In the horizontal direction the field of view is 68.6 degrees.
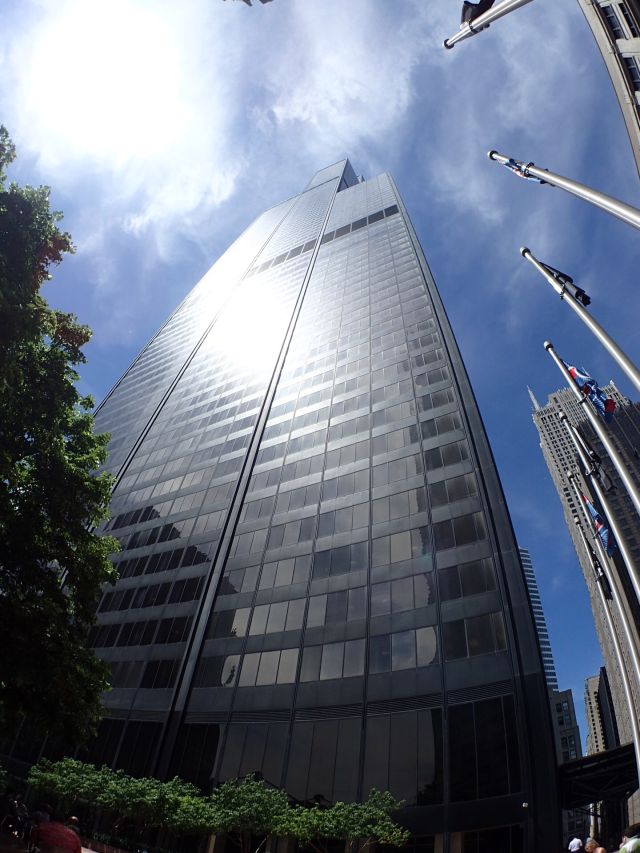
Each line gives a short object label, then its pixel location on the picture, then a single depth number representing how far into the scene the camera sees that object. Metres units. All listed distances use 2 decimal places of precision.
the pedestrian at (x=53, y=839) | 8.11
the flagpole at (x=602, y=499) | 13.06
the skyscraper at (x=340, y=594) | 24.12
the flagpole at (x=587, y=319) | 10.46
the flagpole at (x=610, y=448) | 11.73
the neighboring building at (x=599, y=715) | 102.32
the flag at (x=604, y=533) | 16.25
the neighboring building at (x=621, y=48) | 15.68
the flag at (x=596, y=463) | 16.78
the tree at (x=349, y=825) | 19.75
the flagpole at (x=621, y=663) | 16.24
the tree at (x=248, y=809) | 20.55
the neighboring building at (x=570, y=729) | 72.97
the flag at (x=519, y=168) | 14.70
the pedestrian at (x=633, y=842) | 5.66
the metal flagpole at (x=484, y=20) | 12.02
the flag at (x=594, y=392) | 14.16
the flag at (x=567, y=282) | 13.35
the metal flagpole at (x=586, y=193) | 8.88
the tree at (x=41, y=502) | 11.65
